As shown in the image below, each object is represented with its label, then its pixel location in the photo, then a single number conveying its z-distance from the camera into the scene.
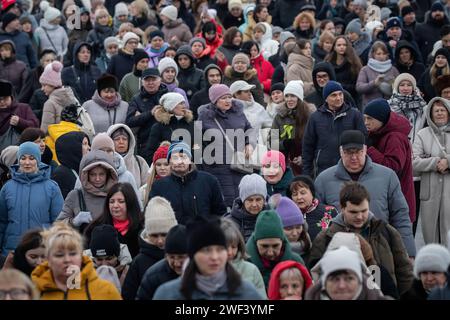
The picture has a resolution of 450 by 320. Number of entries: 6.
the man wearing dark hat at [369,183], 12.38
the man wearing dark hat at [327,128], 14.75
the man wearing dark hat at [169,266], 9.94
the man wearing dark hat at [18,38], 22.03
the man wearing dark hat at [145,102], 16.55
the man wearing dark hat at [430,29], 22.53
